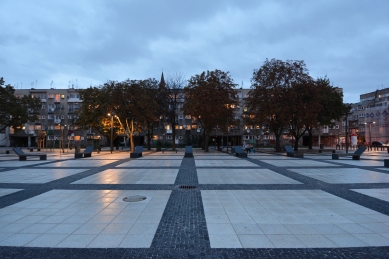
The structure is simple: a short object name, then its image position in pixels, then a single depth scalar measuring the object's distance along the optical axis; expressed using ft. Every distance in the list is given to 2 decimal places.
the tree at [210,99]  105.50
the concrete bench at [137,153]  82.09
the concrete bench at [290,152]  84.22
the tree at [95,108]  126.65
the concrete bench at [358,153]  71.94
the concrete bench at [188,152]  83.20
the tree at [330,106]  124.36
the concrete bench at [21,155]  72.79
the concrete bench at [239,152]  83.10
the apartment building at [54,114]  214.90
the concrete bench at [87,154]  82.54
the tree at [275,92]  103.27
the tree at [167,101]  130.93
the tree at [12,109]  121.60
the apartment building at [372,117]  191.93
